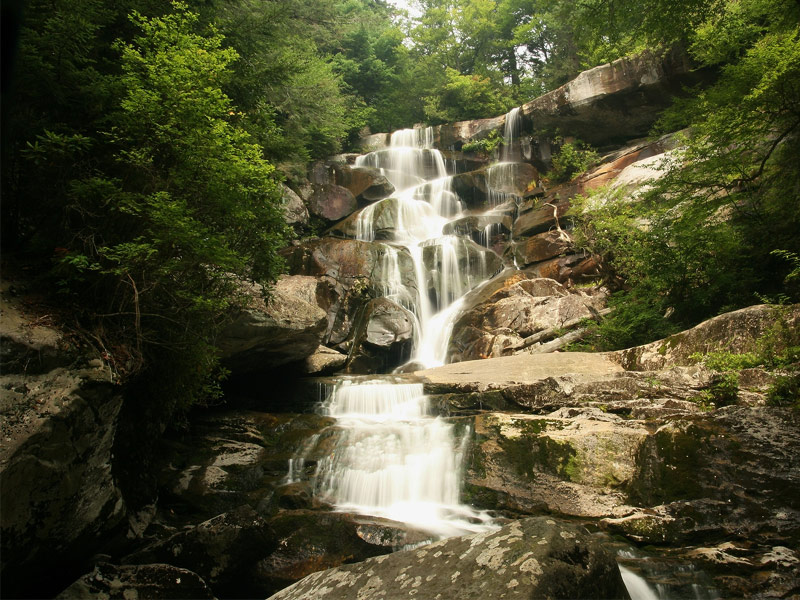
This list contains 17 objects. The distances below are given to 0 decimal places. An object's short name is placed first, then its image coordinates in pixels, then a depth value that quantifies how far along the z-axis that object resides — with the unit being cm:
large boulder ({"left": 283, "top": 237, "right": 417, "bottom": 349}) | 1378
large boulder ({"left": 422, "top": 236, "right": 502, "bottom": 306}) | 1519
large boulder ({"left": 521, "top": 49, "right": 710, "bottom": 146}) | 1677
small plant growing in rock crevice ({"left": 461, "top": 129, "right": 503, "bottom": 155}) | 2244
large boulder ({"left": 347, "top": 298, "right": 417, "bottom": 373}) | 1262
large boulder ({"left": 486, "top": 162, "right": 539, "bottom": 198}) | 2020
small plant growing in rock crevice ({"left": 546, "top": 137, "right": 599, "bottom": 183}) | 1911
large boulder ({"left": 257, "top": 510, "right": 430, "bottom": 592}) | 486
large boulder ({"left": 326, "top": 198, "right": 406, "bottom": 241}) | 1745
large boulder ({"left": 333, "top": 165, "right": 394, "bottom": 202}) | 2050
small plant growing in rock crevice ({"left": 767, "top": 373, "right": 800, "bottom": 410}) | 502
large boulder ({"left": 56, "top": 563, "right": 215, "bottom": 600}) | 396
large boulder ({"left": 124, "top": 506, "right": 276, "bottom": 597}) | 464
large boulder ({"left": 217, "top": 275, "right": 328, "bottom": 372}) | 778
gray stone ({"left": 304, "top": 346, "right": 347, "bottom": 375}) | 1089
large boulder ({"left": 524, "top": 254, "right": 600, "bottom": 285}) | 1364
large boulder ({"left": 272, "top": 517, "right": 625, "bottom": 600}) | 270
